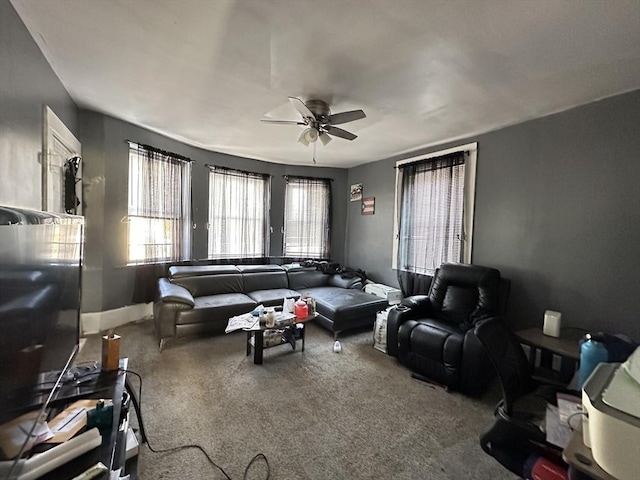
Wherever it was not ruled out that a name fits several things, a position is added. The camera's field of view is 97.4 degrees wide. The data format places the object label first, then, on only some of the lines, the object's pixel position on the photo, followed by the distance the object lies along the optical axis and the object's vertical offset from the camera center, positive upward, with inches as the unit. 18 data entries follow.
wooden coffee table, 111.5 -46.6
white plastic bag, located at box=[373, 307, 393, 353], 128.0 -47.0
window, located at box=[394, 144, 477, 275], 137.8 +12.2
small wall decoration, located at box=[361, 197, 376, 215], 194.5 +17.6
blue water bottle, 68.4 -29.3
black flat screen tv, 30.5 -13.1
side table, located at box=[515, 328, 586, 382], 81.5 -33.9
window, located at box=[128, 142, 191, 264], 146.3 +10.2
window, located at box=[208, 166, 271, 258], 182.1 +8.9
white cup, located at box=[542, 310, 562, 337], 94.2 -29.9
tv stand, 38.7 -34.5
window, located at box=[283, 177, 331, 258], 208.7 +8.5
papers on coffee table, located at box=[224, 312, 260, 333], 109.4 -39.0
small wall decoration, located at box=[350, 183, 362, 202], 206.0 +28.0
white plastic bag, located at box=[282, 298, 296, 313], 128.6 -36.3
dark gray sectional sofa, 125.3 -37.3
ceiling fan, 95.4 +39.0
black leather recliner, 94.7 -36.6
